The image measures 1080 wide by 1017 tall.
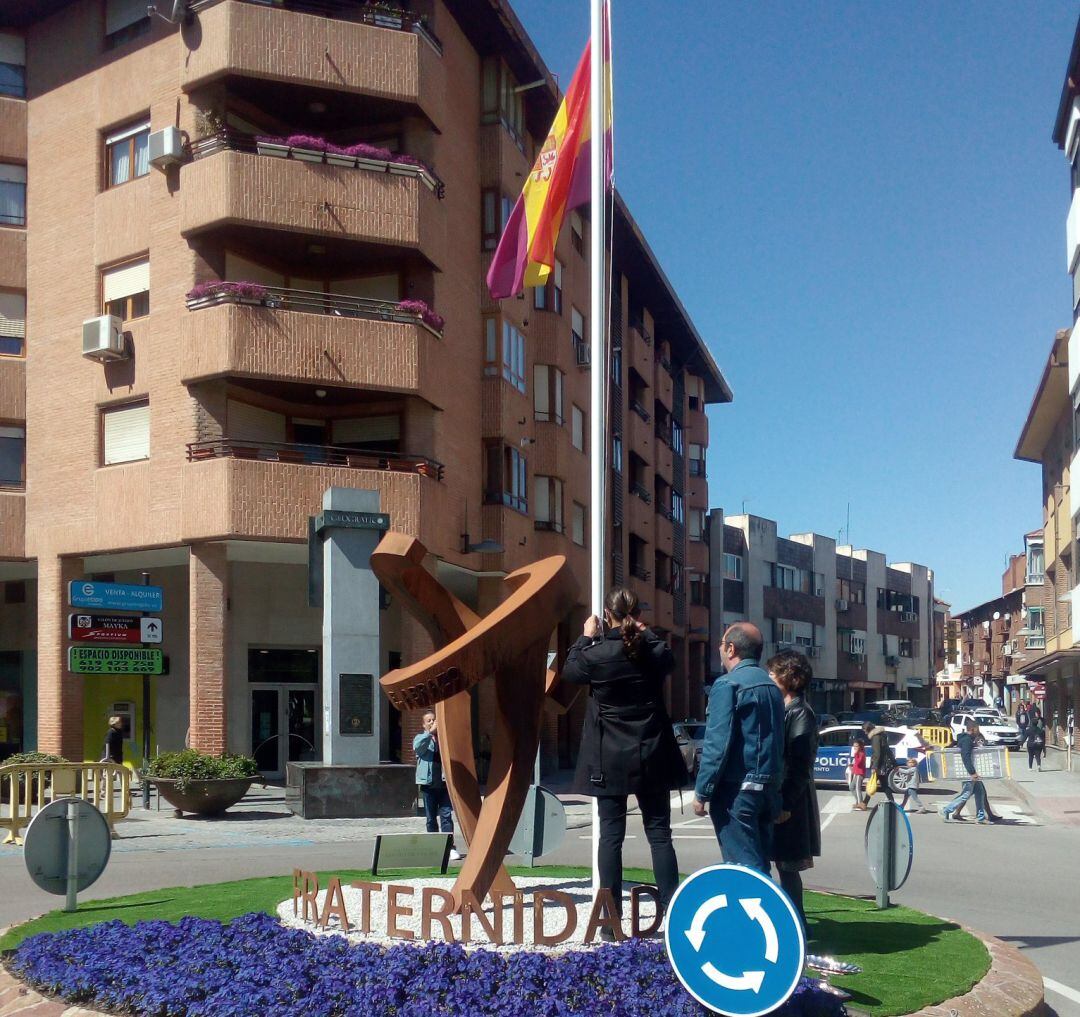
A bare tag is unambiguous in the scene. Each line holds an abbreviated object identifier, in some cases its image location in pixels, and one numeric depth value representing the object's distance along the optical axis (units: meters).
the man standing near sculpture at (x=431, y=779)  16.12
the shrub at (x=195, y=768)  20.48
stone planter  20.42
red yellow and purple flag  11.06
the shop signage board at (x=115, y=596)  21.61
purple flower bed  6.08
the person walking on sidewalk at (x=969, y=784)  21.69
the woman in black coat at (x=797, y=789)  7.70
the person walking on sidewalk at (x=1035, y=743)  36.34
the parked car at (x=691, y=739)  28.92
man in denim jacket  6.88
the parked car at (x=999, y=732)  52.09
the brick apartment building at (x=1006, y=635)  75.12
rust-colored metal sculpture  7.68
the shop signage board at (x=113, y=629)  20.98
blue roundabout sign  5.18
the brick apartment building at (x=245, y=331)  25.11
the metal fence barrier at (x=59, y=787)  16.88
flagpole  9.06
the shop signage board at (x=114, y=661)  21.08
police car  28.71
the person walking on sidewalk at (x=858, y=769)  24.50
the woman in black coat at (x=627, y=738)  7.51
